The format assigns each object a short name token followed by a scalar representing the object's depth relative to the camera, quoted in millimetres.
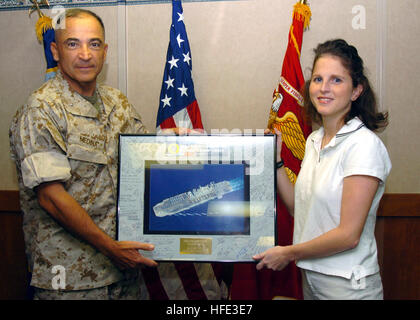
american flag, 2389
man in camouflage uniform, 1704
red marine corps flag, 2252
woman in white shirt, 1467
